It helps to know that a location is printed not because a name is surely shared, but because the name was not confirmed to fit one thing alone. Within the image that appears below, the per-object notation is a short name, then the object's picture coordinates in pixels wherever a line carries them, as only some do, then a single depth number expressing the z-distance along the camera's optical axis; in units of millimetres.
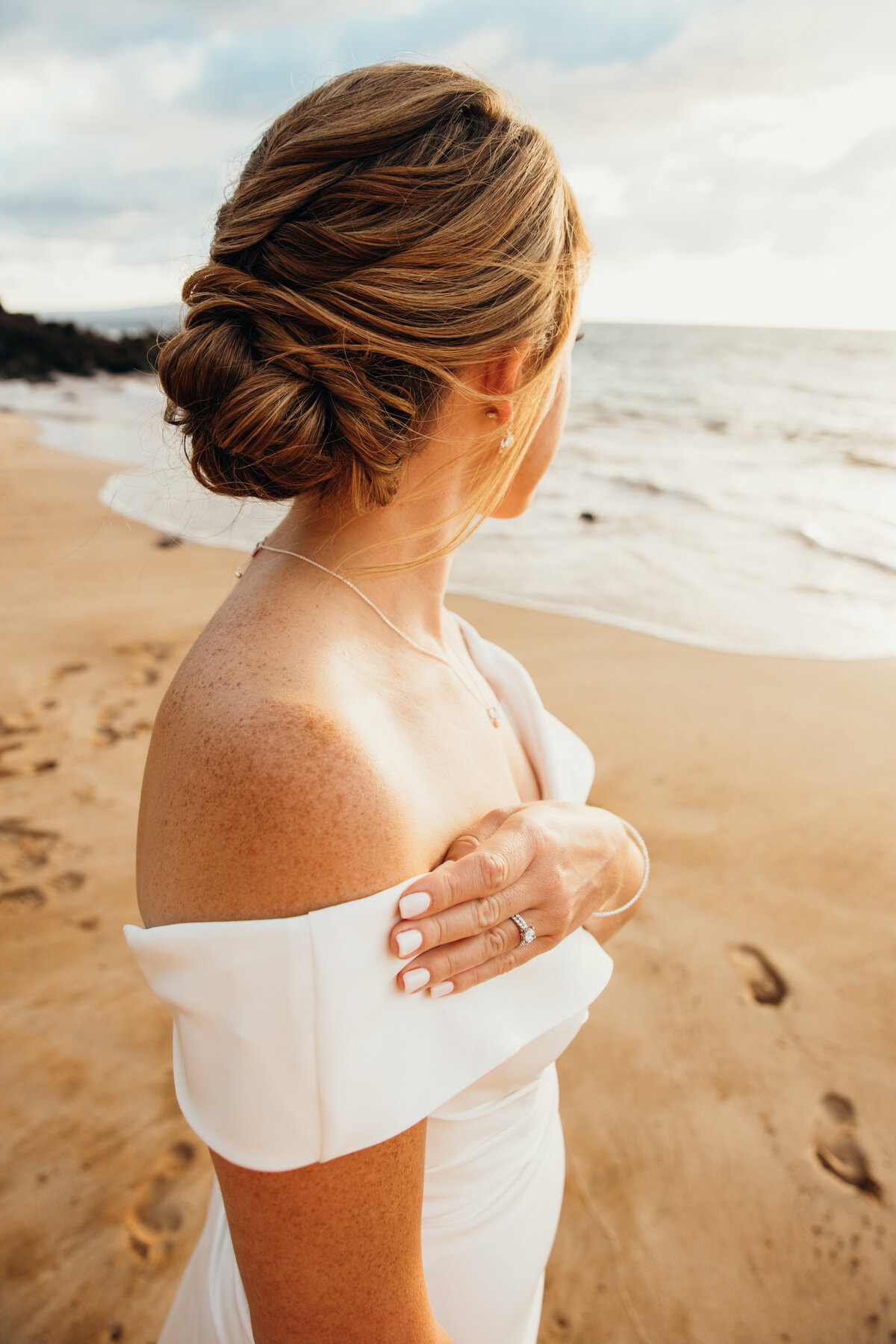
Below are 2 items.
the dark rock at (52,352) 22099
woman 469
